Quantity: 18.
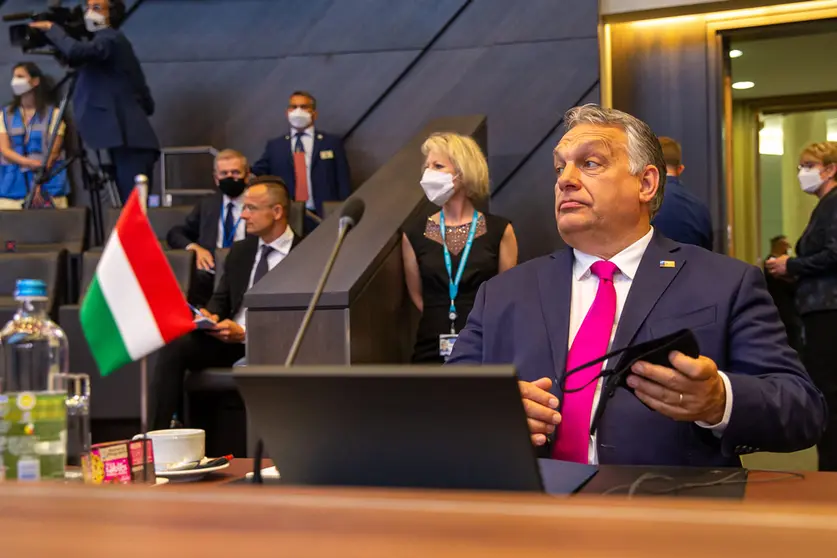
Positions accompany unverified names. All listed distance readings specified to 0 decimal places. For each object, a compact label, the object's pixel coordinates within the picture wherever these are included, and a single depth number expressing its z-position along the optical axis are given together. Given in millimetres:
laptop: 994
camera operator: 6172
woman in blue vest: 6766
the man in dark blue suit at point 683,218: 3932
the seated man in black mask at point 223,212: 5406
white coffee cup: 1668
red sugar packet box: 1418
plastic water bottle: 1322
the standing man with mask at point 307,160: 6340
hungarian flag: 1362
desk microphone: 1315
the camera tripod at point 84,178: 6676
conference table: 562
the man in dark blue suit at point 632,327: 1595
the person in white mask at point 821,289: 4059
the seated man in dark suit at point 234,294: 4219
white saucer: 1597
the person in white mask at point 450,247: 3586
